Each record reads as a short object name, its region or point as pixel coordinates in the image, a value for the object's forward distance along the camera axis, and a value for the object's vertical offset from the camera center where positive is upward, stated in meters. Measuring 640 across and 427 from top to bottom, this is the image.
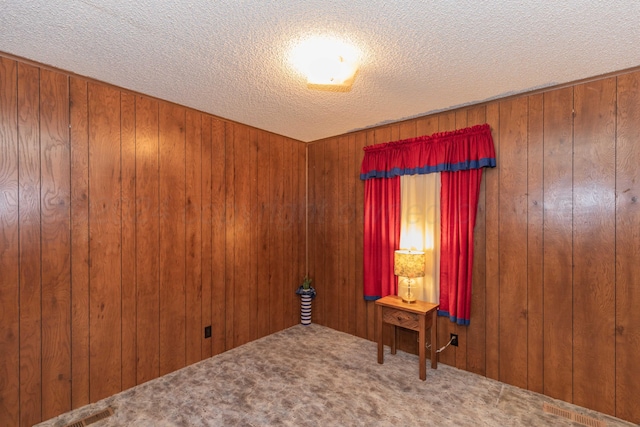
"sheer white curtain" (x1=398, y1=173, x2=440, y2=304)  3.01 -0.11
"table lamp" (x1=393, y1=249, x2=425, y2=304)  2.86 -0.49
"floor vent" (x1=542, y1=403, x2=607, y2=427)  2.09 -1.44
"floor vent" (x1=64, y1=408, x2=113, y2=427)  2.06 -1.43
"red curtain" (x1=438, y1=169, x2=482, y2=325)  2.73 -0.24
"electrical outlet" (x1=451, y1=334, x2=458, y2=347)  2.86 -1.19
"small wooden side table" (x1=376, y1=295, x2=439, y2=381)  2.65 -0.97
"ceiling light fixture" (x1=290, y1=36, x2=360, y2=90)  1.82 +1.00
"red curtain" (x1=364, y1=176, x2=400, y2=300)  3.26 -0.22
